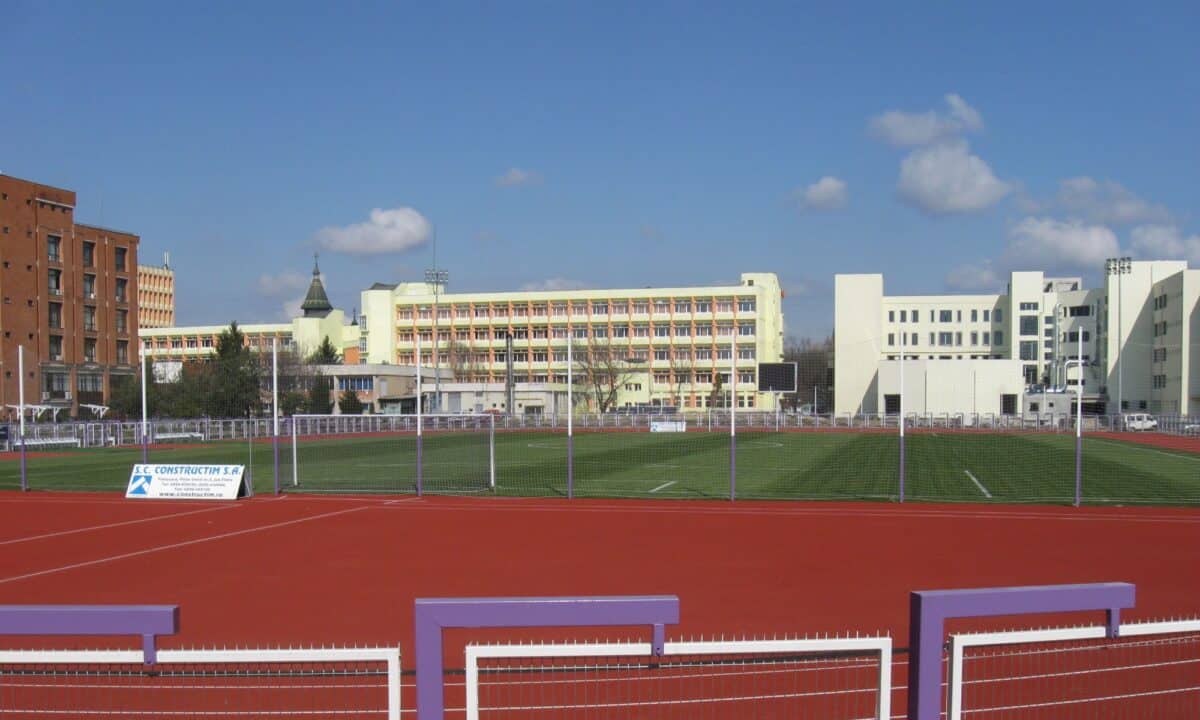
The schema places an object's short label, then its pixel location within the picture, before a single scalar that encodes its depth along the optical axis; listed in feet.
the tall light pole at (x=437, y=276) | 263.49
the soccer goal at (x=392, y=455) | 85.81
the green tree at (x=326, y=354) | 329.72
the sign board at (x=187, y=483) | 76.78
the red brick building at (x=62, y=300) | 222.07
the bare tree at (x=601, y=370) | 294.05
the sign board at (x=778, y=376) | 240.94
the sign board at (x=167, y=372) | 220.45
